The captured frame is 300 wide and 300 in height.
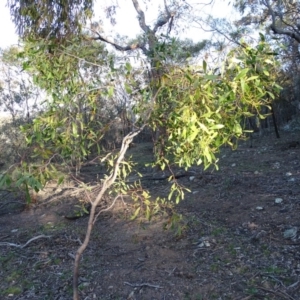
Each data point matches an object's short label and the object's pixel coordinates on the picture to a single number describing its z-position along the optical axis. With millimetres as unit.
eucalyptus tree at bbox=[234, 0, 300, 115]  7726
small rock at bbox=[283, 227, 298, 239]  4199
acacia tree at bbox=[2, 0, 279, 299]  1876
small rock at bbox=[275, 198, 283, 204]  5430
